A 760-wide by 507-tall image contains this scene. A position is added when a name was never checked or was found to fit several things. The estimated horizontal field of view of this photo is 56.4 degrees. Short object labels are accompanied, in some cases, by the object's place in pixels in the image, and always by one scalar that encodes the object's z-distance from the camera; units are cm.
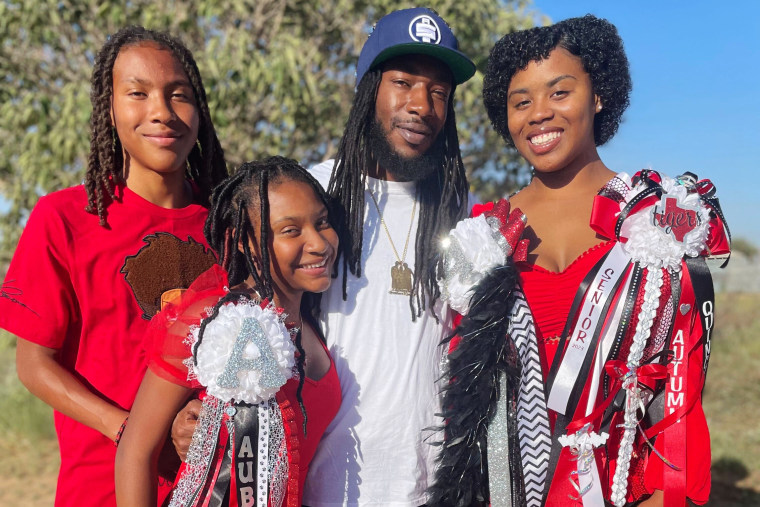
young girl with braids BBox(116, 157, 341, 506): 179
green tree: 461
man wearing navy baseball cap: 219
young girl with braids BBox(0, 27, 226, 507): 207
